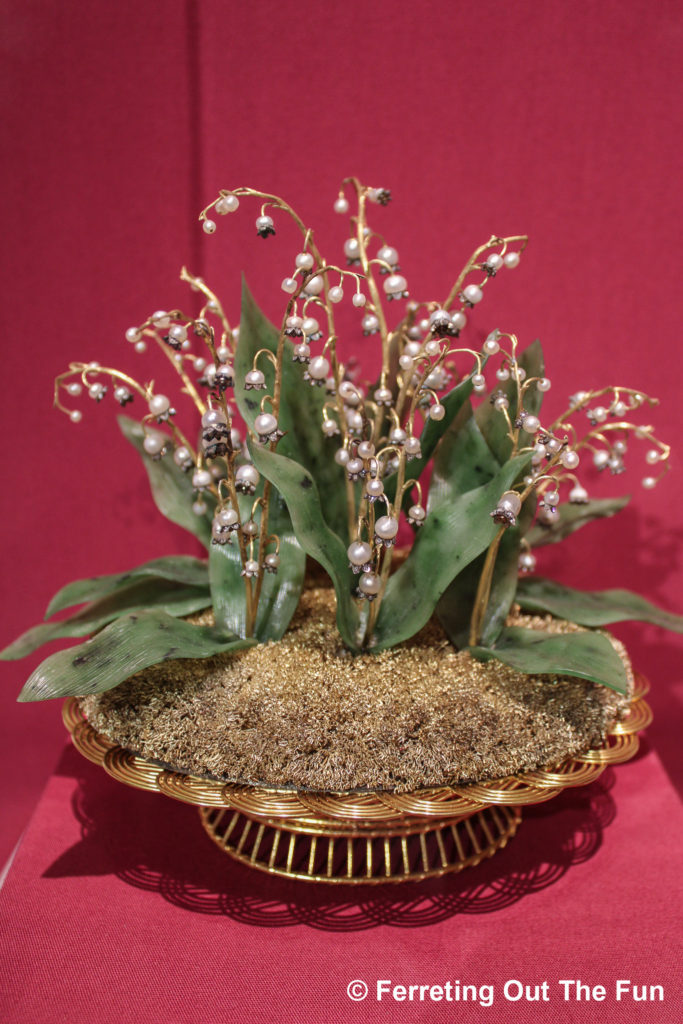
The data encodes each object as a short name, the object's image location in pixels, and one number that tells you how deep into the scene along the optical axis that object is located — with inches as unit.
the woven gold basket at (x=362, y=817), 15.6
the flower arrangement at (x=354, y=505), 16.0
